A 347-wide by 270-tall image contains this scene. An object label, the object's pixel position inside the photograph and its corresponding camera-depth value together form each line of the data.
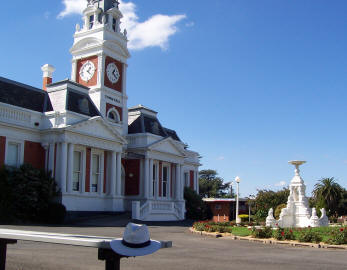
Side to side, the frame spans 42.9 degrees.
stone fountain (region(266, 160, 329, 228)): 27.47
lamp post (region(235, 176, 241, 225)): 32.11
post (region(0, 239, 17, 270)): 7.21
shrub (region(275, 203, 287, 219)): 36.81
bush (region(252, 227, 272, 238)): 18.58
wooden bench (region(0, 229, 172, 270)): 5.43
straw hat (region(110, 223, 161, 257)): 4.98
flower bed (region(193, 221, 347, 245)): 16.23
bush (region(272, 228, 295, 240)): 17.58
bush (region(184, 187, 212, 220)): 42.41
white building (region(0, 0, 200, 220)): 29.80
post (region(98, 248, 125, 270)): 5.47
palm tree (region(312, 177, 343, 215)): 44.72
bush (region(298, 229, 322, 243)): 16.70
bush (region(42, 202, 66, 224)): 27.72
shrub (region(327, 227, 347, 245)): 15.96
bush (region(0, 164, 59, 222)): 26.17
